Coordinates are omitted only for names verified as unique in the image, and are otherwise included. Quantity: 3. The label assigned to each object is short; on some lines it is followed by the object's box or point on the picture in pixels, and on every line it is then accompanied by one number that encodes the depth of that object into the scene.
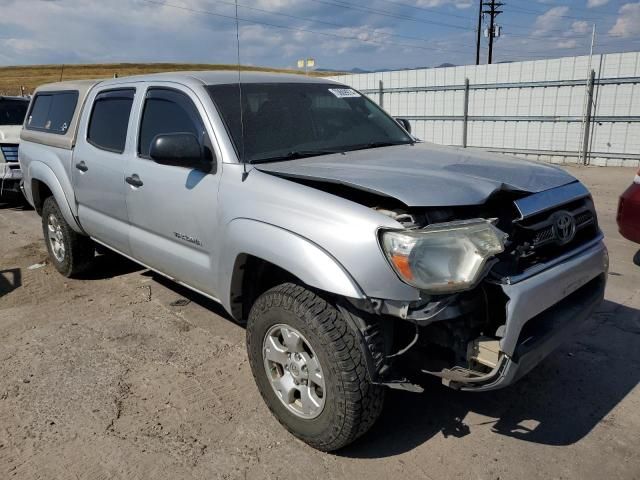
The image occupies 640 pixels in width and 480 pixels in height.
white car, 9.26
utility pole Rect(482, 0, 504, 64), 38.91
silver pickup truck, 2.38
